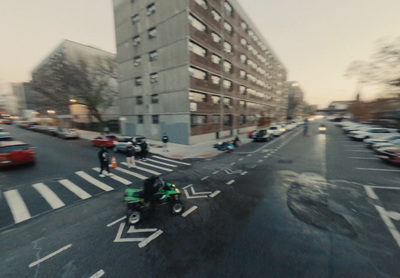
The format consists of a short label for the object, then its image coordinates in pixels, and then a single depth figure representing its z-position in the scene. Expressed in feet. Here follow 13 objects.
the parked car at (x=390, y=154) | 34.50
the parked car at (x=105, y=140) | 56.85
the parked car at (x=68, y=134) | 75.92
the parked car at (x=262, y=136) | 71.01
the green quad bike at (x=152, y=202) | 17.17
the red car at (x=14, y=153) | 33.24
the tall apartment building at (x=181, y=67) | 63.41
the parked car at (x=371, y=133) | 63.47
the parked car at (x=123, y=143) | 49.75
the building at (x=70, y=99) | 91.71
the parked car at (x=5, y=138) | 50.37
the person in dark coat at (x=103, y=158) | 30.09
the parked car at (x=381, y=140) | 49.75
